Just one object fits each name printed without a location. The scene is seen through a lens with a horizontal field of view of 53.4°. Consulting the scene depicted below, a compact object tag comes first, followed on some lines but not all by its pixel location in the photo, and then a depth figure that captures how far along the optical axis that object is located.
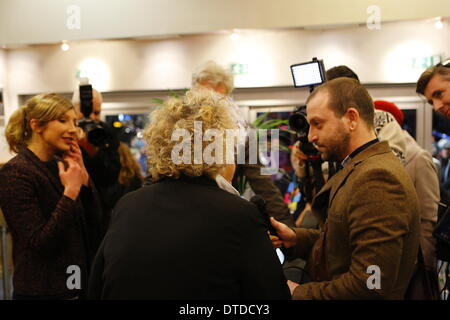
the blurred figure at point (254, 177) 2.30
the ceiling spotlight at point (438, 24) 3.58
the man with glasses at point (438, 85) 1.96
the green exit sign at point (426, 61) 3.85
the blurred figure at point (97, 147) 2.30
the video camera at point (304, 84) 1.92
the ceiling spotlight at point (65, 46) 4.19
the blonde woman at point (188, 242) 1.05
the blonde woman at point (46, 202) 1.75
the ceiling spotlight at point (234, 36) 3.96
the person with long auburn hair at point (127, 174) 3.09
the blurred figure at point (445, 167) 4.45
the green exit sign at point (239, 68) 4.18
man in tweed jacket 1.27
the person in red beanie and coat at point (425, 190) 2.10
